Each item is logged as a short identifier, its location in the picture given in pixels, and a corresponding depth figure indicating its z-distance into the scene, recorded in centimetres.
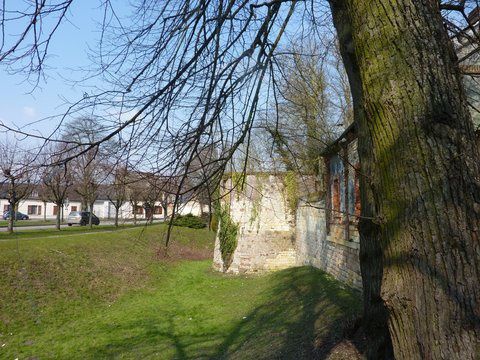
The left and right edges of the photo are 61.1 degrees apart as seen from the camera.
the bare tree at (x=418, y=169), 177
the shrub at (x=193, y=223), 2974
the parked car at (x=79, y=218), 3634
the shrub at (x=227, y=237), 1762
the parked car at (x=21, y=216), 4639
